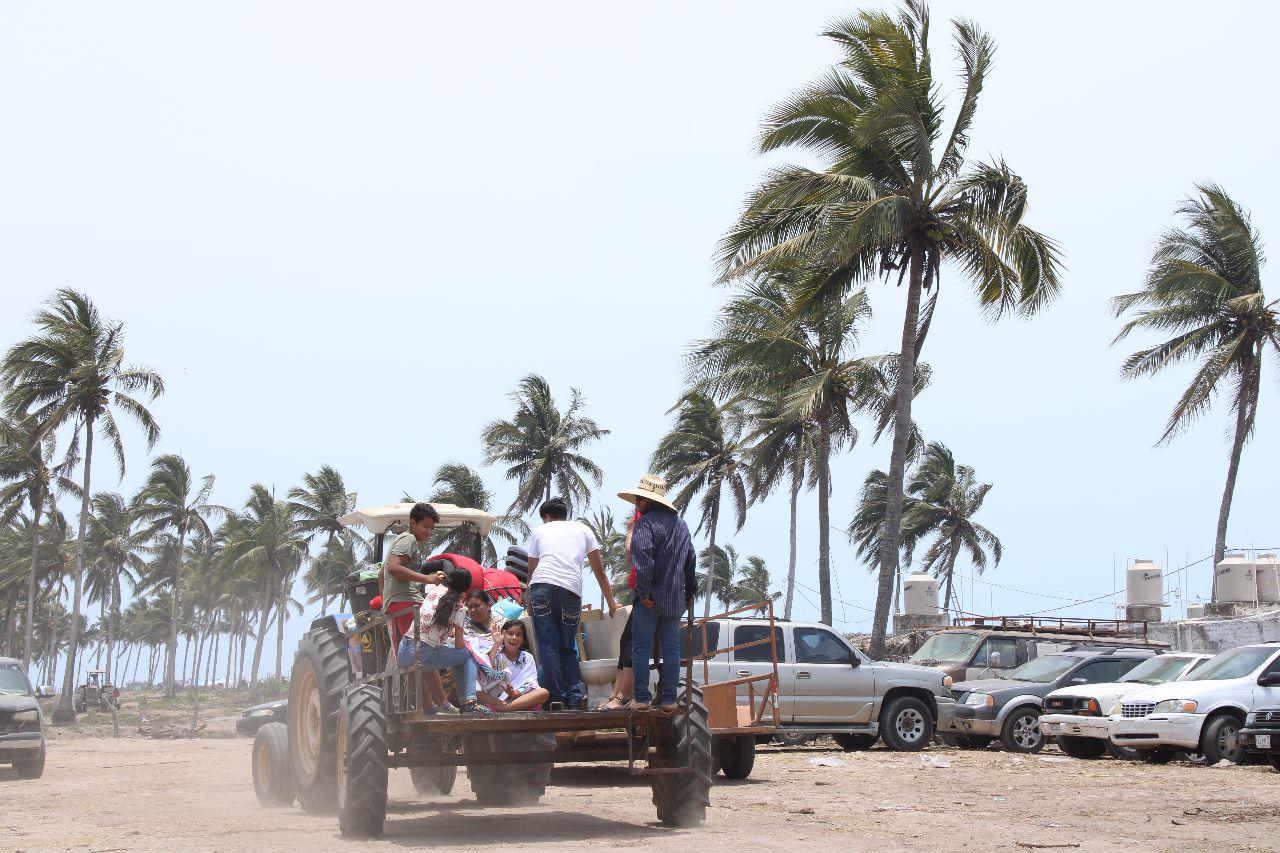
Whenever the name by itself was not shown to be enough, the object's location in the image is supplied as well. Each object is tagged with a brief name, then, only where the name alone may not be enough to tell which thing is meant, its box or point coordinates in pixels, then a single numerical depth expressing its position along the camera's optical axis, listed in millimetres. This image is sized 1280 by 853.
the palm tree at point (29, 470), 46781
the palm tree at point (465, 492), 52281
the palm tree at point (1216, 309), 34406
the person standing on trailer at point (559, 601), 8727
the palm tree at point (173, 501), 62312
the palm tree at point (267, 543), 67750
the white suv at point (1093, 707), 18000
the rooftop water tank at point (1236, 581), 36250
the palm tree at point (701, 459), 48375
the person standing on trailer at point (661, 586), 8672
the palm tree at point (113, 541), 70938
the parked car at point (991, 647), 22969
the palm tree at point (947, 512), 61156
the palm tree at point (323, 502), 65000
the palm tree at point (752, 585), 81756
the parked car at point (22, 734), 16609
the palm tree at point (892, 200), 23391
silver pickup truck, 17688
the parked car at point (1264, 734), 15133
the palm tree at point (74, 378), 42219
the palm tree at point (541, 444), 51188
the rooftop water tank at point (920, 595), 43688
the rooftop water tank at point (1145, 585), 39188
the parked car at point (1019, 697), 19969
